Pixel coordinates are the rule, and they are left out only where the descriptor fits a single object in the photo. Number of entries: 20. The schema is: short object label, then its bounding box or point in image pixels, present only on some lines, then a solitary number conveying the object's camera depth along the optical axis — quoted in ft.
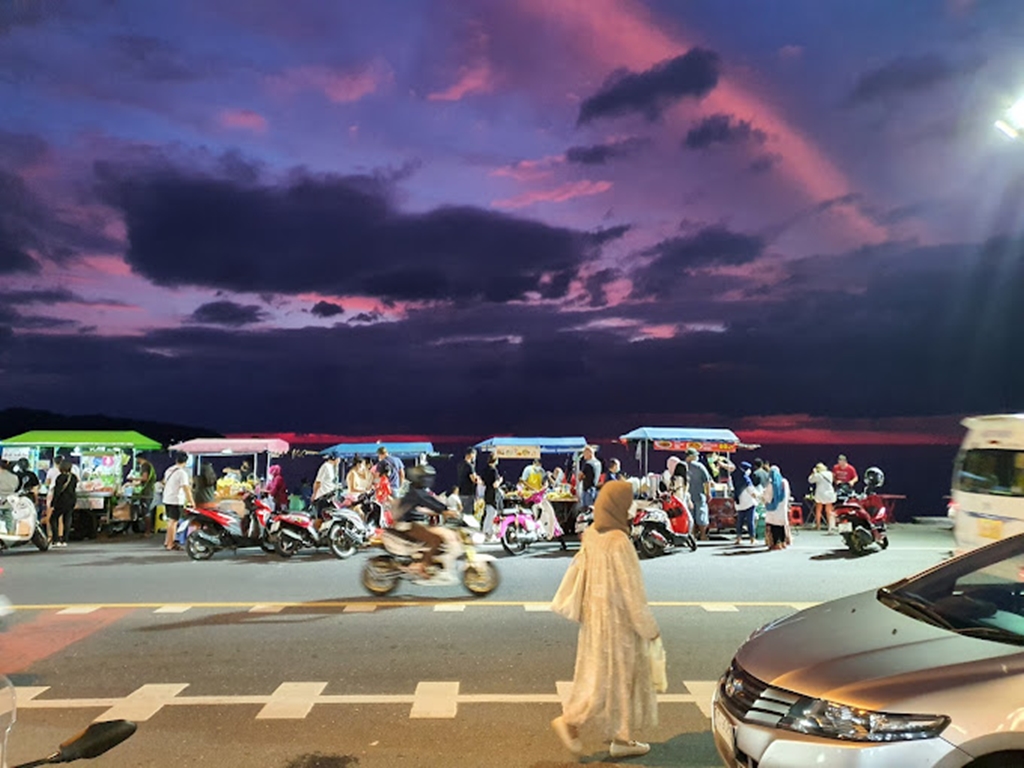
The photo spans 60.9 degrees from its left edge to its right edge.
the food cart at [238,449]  71.50
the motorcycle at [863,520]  47.42
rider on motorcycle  33.78
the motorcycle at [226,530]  45.75
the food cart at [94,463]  57.00
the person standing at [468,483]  54.90
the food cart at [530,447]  71.84
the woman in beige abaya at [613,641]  16.51
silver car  10.71
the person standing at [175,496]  51.01
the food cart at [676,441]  70.59
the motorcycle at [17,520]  48.14
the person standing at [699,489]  52.90
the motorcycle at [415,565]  33.83
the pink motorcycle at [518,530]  47.21
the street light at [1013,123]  47.57
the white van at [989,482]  31.40
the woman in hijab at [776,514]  50.26
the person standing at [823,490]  60.54
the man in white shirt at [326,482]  60.70
